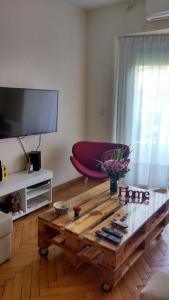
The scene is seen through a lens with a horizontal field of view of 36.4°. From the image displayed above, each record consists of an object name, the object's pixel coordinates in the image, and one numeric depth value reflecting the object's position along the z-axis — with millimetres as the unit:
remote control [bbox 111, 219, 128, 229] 2031
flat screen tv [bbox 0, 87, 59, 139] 2916
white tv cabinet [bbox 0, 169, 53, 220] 2854
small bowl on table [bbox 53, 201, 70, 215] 2230
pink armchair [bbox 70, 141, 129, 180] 3646
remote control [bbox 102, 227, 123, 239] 1895
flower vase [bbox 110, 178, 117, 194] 2707
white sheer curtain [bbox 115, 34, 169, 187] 3746
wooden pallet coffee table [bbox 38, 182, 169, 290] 1853
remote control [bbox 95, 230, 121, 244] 1838
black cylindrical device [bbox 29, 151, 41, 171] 3297
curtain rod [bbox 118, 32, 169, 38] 3635
